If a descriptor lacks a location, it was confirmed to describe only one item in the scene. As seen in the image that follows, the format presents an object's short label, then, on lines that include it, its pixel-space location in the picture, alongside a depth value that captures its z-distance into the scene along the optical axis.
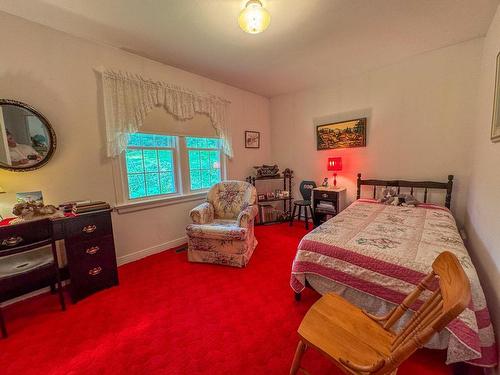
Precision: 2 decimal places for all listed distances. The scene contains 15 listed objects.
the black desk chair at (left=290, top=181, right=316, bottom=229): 3.93
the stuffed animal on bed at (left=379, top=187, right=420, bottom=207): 2.78
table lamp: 3.53
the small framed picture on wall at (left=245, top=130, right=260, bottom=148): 4.16
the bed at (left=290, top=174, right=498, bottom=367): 1.16
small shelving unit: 4.11
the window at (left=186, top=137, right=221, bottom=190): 3.38
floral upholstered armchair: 2.52
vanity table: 1.92
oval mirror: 1.87
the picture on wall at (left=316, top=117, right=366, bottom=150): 3.42
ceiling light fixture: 1.64
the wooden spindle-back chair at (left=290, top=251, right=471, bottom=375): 0.72
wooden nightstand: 3.47
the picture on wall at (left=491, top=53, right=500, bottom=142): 1.59
